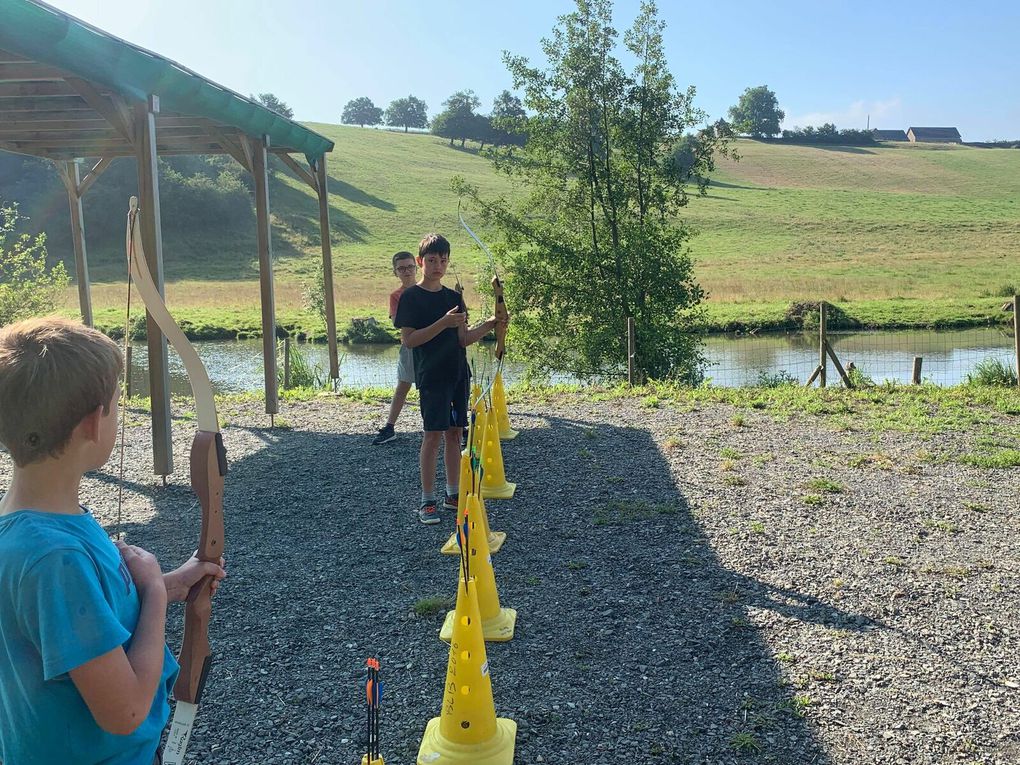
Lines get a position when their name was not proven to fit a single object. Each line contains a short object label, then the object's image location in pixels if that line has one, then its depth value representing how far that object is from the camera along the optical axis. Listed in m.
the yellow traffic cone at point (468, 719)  3.12
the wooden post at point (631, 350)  12.56
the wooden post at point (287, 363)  13.38
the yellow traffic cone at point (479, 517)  4.47
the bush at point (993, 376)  11.55
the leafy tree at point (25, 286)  15.29
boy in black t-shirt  5.32
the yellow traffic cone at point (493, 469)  6.60
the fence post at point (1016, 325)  10.68
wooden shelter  5.33
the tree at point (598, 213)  16.05
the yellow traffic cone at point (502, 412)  8.46
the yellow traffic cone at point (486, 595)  4.23
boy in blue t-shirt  1.39
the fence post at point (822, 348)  12.88
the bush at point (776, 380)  13.45
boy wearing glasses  7.87
